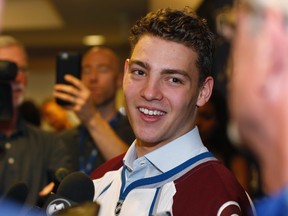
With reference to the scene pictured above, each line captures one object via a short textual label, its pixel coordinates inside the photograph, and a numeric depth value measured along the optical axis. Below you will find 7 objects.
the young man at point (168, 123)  1.27
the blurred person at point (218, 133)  2.31
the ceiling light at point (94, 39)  7.25
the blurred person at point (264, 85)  0.60
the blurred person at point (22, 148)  2.19
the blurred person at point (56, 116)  4.29
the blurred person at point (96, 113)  2.15
